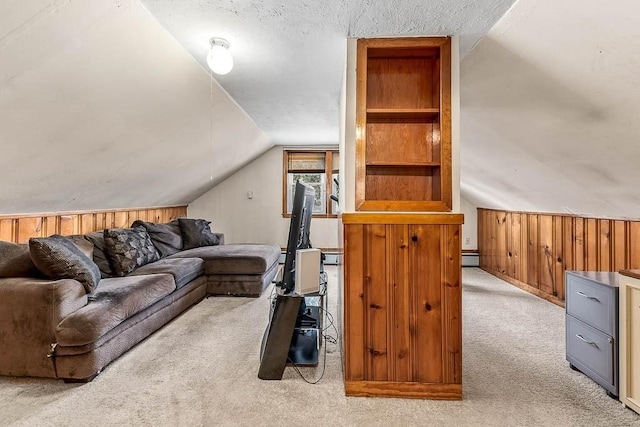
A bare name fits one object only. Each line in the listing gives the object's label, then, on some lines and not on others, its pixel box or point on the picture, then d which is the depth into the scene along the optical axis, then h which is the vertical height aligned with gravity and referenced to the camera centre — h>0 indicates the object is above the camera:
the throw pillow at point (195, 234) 4.44 -0.26
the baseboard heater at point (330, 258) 5.55 -0.71
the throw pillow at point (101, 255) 2.91 -0.35
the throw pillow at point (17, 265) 2.09 -0.32
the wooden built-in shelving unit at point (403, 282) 1.88 -0.38
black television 2.04 -0.11
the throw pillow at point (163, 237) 3.94 -0.27
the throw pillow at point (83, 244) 2.78 -0.24
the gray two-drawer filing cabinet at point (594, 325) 1.78 -0.63
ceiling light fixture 2.05 +0.97
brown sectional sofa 1.93 -0.65
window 5.62 +0.70
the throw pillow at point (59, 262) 2.04 -0.29
